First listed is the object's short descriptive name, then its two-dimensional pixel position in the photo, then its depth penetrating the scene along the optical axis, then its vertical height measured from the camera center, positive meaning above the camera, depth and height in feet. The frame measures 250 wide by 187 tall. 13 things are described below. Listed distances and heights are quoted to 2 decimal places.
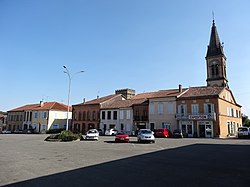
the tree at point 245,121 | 200.70 +4.13
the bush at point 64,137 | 90.22 -5.58
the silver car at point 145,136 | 78.38 -4.26
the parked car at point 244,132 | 112.27 -3.40
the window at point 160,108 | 138.10 +10.22
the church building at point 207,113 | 118.11 +7.04
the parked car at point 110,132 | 144.05 -5.28
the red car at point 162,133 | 118.01 -4.53
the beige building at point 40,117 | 189.04 +5.59
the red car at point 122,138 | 83.99 -5.29
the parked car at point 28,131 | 188.15 -6.86
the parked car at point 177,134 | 114.11 -4.78
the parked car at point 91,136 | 96.41 -5.34
